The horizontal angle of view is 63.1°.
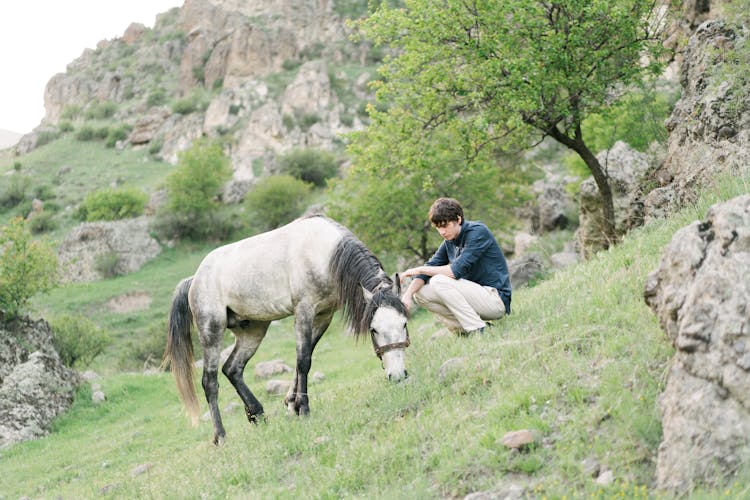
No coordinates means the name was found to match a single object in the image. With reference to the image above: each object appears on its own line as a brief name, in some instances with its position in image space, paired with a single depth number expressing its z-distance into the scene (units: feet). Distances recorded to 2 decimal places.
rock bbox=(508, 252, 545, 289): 62.69
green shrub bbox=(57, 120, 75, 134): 280.86
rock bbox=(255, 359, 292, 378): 50.75
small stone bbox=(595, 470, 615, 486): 12.64
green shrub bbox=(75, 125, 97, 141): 263.90
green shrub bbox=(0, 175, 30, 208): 188.96
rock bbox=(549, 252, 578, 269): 64.28
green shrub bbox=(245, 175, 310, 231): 157.69
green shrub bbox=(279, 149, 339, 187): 190.08
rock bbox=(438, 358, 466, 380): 20.38
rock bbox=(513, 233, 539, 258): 78.92
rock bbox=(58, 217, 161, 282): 138.21
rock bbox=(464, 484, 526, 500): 13.42
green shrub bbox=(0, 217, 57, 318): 59.06
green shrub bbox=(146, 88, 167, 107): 301.22
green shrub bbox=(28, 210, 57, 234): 169.68
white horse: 22.11
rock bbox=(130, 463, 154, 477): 27.46
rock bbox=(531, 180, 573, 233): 92.02
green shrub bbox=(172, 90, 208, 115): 273.13
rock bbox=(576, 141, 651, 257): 53.52
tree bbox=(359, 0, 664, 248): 42.60
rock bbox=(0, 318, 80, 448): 46.39
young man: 23.95
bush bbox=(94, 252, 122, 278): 136.05
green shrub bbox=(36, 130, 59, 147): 269.03
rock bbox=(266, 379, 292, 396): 41.68
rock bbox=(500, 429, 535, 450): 14.75
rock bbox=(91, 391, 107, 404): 52.80
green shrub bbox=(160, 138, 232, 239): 156.15
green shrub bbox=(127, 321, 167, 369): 81.15
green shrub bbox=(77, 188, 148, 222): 166.61
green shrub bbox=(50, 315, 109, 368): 70.03
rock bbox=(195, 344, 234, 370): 54.45
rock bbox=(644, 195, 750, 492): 11.99
